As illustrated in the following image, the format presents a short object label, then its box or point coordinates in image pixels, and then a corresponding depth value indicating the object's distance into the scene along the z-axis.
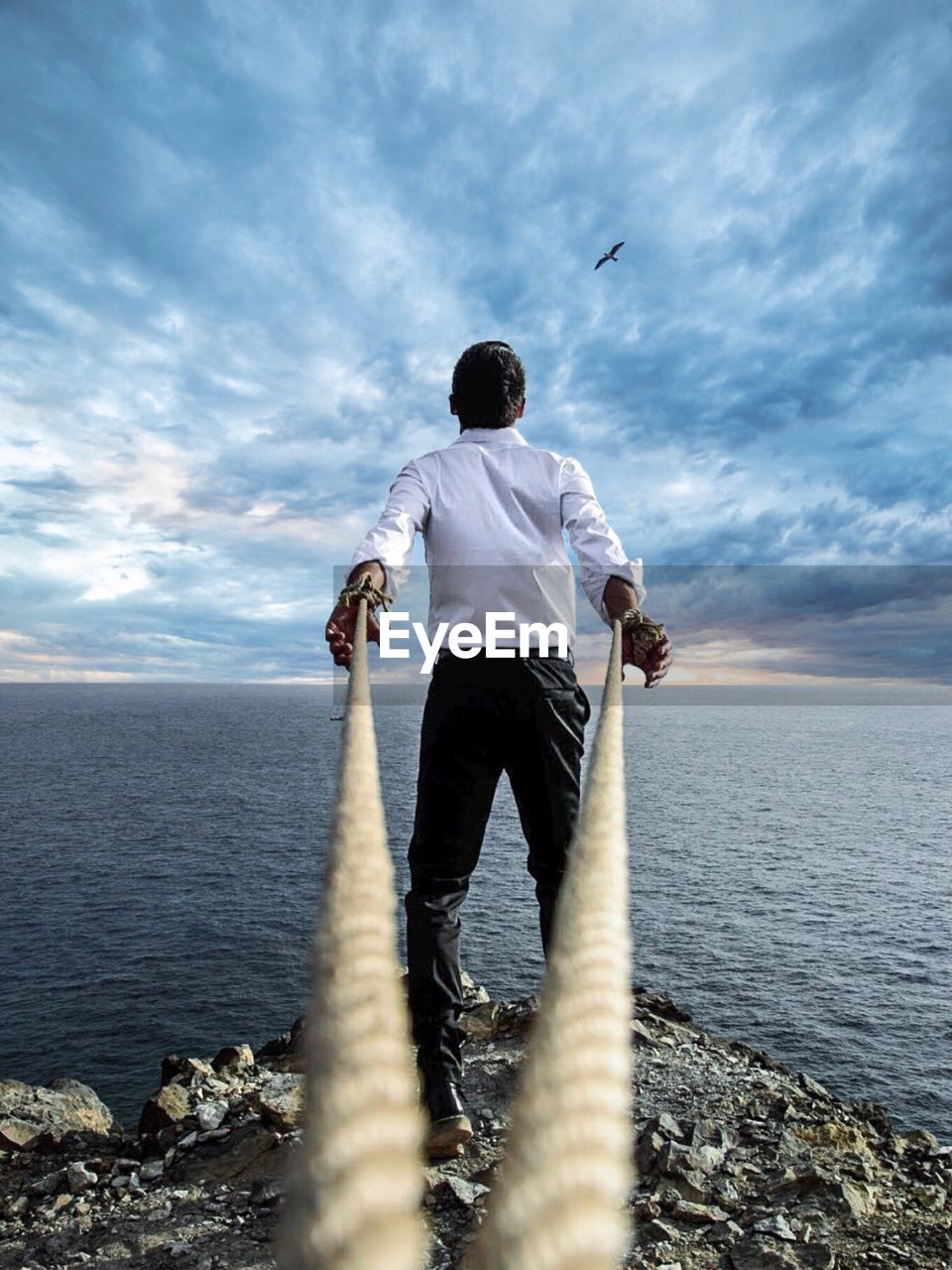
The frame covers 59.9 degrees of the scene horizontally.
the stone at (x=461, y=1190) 4.84
